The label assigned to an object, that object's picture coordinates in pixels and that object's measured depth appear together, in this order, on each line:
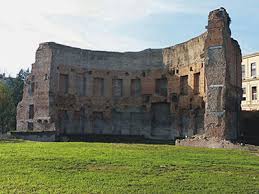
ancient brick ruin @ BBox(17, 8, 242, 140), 31.97
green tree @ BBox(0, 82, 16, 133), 42.84
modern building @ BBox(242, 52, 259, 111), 43.31
